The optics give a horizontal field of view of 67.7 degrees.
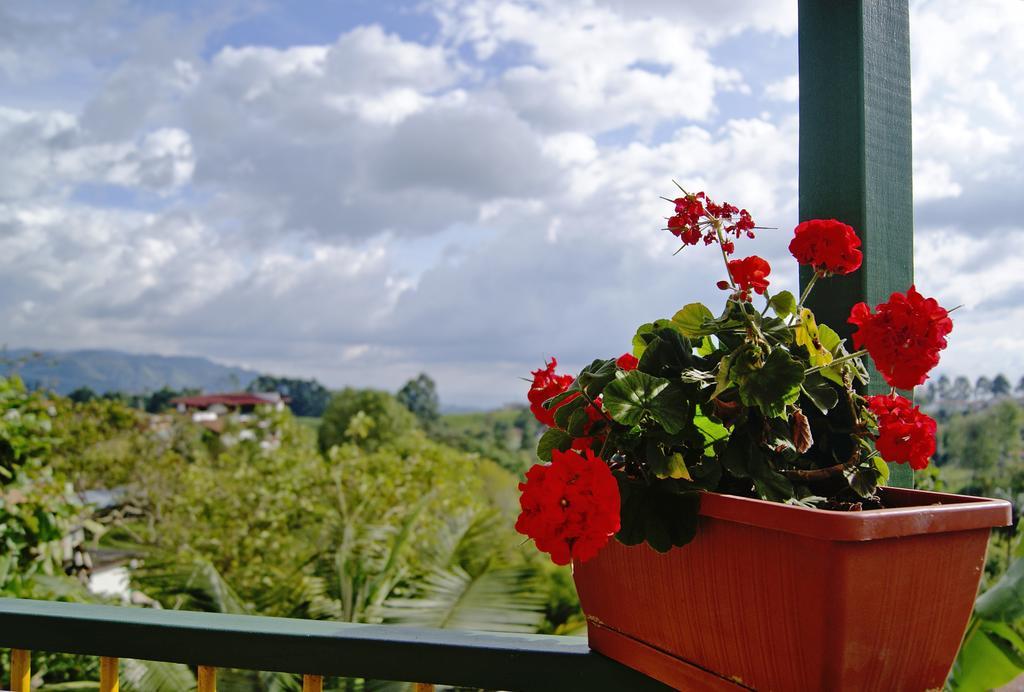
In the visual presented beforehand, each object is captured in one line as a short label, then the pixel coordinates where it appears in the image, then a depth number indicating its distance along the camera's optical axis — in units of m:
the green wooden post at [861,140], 1.09
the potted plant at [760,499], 0.75
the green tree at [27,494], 2.44
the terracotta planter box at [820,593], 0.73
